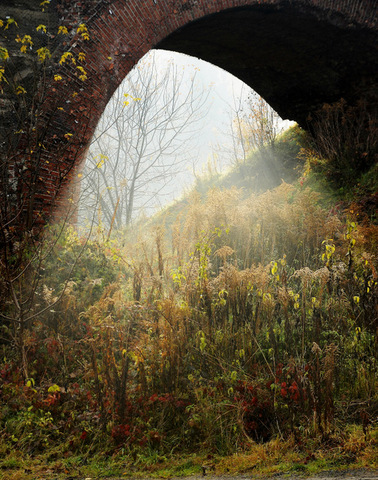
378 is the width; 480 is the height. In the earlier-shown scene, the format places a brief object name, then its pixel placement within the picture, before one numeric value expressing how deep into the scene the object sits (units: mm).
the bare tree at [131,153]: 14789
